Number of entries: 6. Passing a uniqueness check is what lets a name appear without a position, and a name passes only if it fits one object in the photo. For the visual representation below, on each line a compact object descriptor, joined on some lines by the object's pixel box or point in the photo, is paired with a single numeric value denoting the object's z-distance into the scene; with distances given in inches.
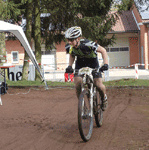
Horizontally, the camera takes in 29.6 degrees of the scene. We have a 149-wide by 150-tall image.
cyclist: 186.1
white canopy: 362.4
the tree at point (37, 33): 665.0
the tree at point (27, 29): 673.7
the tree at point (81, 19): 624.4
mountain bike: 171.2
